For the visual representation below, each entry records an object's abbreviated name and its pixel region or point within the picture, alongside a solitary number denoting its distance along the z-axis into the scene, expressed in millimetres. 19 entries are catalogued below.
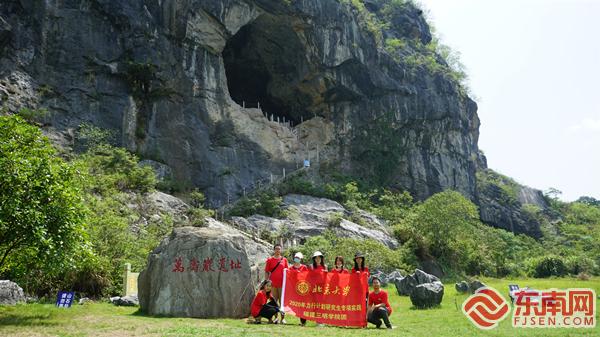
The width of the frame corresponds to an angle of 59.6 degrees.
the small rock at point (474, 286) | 15312
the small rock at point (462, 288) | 15898
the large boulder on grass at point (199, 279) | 9602
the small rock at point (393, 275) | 19389
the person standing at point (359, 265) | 9196
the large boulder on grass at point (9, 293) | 10406
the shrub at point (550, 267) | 32281
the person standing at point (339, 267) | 9086
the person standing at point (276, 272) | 9492
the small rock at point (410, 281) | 14594
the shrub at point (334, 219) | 26156
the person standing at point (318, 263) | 9312
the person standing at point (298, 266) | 9453
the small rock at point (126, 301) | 11645
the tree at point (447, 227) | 28234
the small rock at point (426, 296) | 12422
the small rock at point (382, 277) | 18719
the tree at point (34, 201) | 8422
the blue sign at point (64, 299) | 10516
